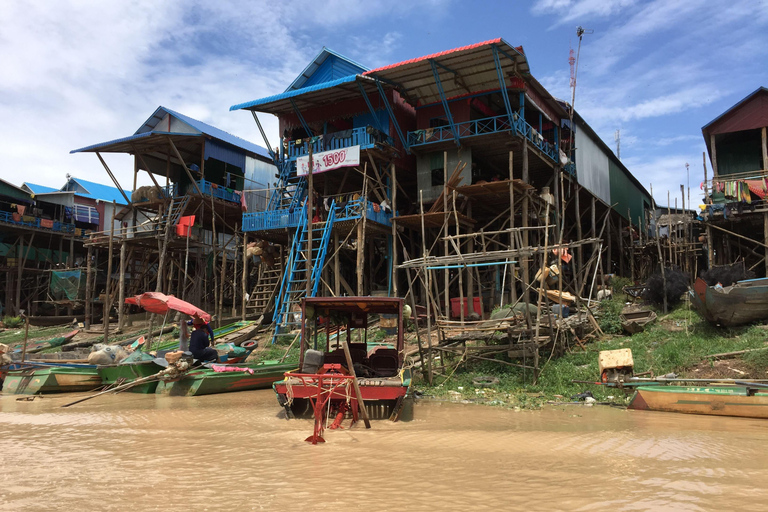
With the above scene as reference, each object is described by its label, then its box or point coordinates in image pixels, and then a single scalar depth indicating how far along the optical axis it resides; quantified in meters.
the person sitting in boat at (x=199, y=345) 13.11
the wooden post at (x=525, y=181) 18.80
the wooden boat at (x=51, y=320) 29.18
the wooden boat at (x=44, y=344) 21.98
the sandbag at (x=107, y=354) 13.88
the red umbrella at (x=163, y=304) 14.06
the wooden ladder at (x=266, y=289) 23.26
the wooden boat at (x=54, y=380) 12.48
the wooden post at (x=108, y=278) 21.73
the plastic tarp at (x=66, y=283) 29.28
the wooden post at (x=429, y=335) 12.05
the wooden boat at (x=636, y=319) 15.27
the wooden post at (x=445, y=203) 18.01
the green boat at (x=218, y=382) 11.81
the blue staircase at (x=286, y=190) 22.62
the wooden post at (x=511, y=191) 17.81
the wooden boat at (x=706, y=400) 8.75
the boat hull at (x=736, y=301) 12.90
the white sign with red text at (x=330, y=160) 20.16
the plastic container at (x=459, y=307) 18.59
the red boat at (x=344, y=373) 8.25
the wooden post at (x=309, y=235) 15.66
